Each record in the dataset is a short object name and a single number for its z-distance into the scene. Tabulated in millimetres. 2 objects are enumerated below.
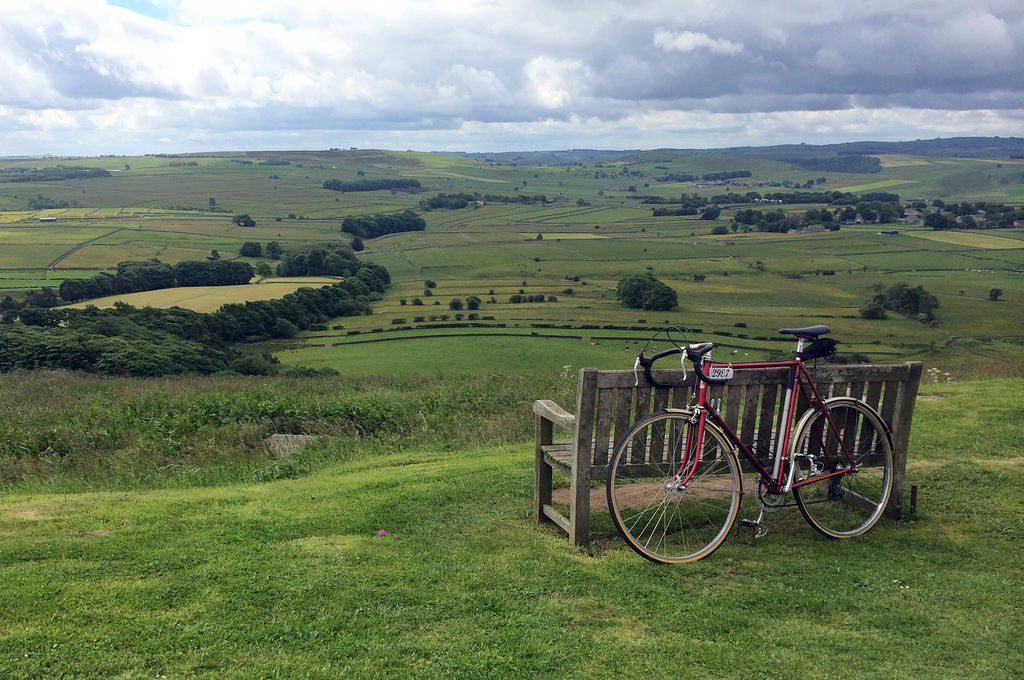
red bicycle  6117
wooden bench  6168
